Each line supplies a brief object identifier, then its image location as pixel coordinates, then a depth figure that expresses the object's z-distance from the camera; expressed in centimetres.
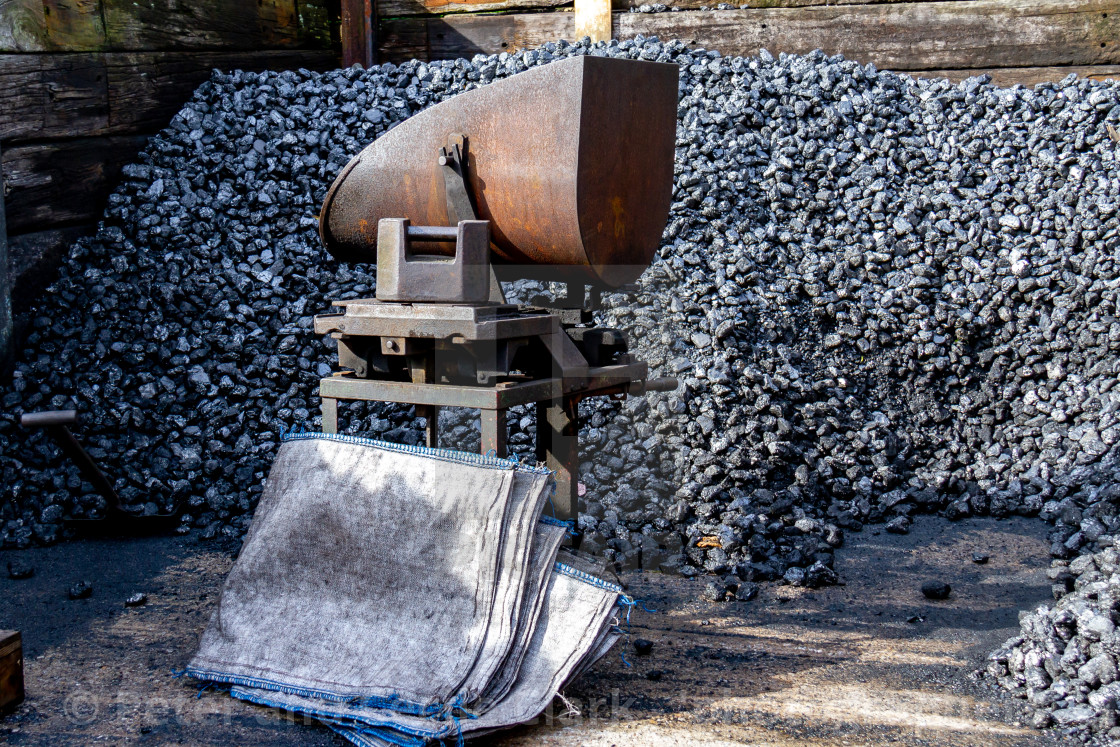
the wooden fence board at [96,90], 533
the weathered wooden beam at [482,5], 702
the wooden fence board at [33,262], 529
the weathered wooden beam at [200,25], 604
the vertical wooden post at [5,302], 510
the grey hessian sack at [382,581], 299
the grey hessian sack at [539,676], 279
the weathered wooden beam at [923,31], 668
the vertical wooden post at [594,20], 716
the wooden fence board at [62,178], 532
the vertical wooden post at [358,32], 757
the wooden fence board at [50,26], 530
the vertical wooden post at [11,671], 303
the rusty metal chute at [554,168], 313
